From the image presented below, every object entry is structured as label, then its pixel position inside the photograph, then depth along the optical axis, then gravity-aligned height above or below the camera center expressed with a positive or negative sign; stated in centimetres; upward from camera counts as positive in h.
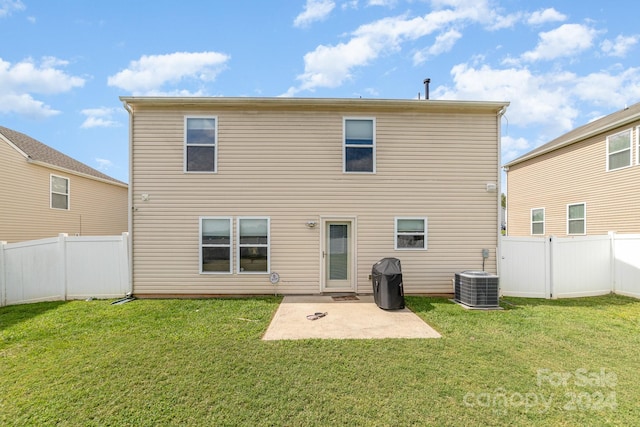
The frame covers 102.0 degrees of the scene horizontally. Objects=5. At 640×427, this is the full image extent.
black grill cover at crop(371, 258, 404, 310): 572 -163
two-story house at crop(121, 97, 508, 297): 670 +57
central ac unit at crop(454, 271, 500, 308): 582 -173
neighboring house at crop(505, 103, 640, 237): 832 +121
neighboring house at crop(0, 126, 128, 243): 936 +83
